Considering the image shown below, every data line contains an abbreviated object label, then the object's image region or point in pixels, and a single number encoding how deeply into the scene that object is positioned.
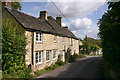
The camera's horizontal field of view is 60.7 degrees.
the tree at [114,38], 4.00
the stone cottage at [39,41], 11.84
